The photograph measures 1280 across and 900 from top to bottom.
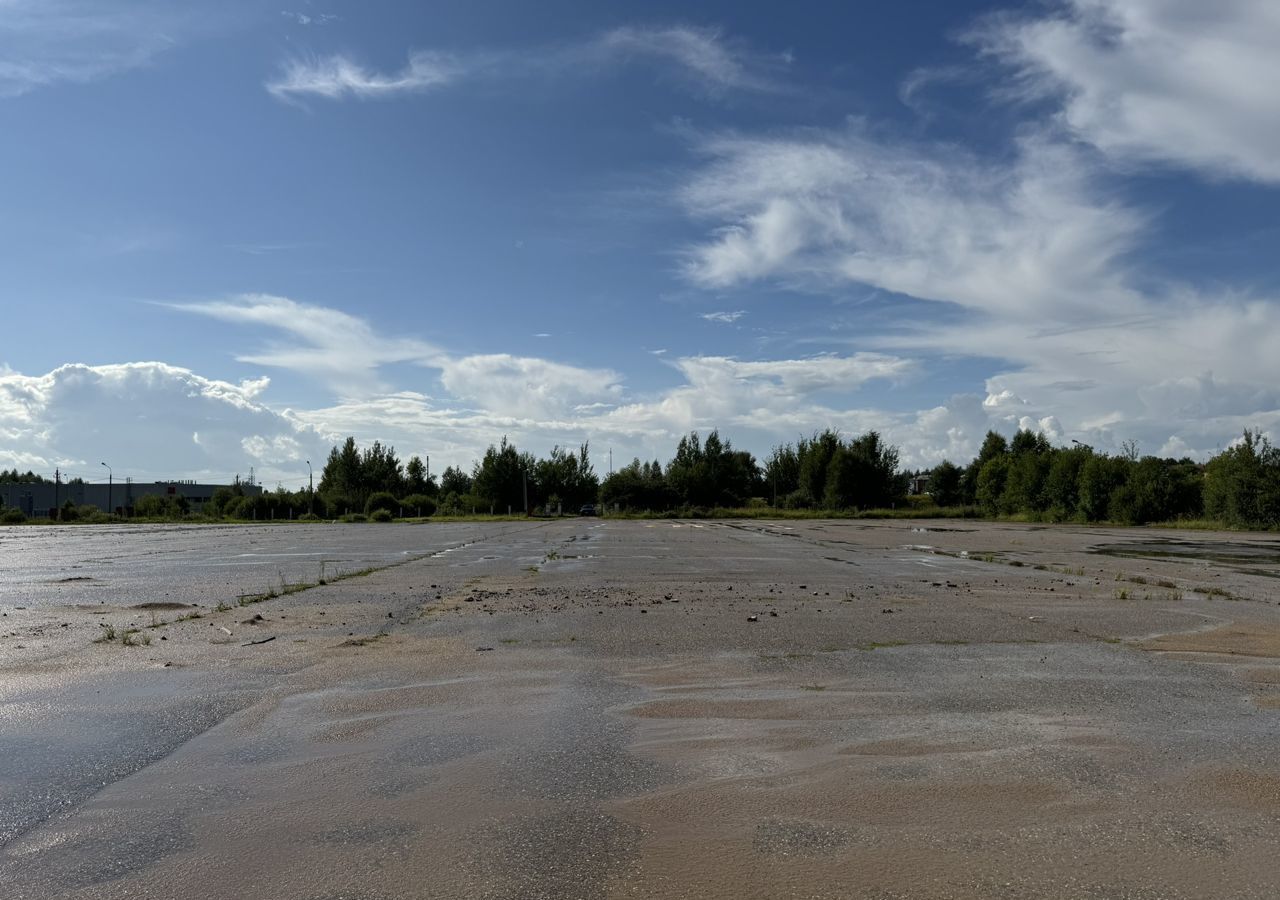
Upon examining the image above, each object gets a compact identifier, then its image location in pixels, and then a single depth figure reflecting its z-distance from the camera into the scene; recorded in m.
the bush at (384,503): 91.90
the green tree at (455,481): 140.12
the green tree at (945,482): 108.94
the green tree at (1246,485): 44.00
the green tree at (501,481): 99.62
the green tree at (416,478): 117.83
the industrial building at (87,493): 136.25
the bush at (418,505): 94.81
